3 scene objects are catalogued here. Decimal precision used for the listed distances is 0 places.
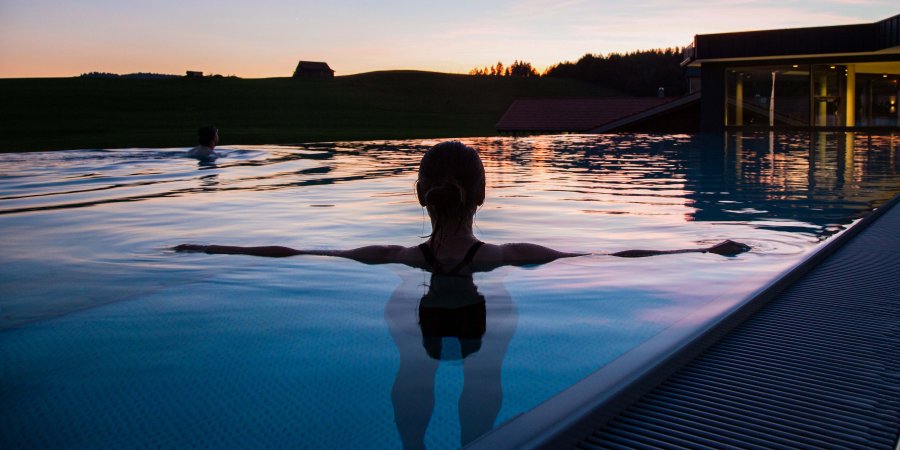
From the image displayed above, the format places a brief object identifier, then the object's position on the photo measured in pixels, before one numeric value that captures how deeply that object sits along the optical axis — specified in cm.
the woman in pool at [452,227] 285
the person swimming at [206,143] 1452
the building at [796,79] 2064
